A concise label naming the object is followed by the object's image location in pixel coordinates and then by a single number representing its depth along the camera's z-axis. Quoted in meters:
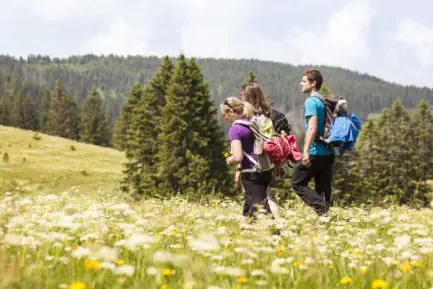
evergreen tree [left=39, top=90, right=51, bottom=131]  105.31
